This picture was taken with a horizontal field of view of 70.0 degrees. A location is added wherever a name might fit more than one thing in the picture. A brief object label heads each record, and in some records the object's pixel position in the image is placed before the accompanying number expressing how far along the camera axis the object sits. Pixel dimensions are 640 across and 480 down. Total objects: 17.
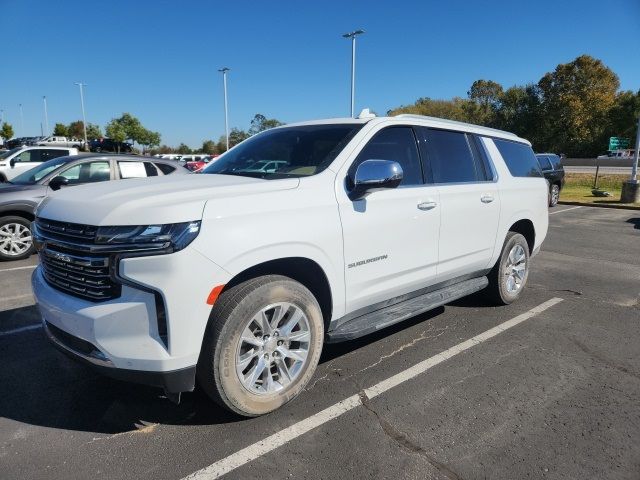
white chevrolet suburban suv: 2.37
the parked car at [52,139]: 44.58
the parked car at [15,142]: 44.58
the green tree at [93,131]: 75.92
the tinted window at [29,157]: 13.41
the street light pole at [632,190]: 16.14
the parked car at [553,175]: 15.54
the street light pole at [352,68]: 29.57
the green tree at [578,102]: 45.75
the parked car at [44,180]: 7.02
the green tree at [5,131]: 76.94
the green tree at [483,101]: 57.59
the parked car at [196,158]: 38.68
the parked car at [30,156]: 12.96
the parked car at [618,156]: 50.97
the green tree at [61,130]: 84.68
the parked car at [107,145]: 38.59
